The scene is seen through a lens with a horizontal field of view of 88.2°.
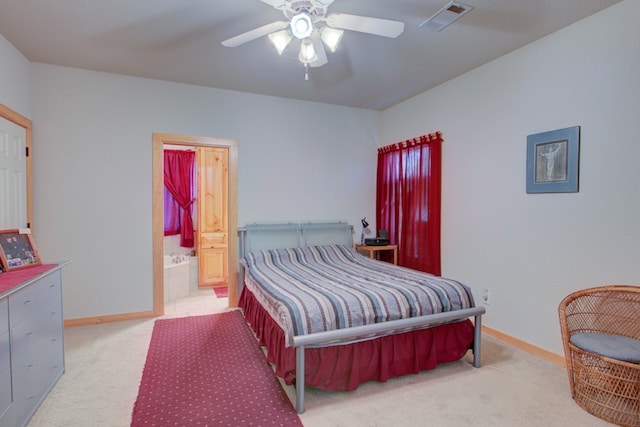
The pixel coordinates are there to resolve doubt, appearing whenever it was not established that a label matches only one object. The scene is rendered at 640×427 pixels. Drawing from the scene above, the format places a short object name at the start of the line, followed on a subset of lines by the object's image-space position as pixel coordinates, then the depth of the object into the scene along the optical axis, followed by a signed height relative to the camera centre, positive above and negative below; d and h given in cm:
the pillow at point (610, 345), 191 -83
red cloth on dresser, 181 -42
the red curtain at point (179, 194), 548 +24
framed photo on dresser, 220 -30
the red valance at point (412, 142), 390 +86
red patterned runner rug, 199 -126
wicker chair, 192 -86
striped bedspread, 219 -65
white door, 275 +28
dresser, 172 -80
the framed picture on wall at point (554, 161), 258 +40
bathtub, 441 -97
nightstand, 438 -54
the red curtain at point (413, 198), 389 +14
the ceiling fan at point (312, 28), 190 +112
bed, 215 -80
